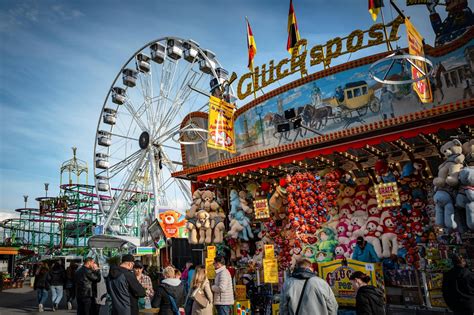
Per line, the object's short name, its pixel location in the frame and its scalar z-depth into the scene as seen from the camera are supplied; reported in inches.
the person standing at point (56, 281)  421.1
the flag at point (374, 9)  356.8
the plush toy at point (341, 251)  325.1
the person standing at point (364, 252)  302.5
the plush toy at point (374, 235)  301.6
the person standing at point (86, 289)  279.6
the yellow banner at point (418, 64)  268.7
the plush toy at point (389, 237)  293.9
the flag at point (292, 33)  458.0
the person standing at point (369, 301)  155.0
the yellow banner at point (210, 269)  342.6
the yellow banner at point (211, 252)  367.0
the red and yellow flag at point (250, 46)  484.7
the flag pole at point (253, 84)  438.4
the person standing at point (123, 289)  201.6
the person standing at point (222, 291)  234.8
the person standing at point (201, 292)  211.9
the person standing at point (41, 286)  421.9
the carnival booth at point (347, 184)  258.7
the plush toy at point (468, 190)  214.6
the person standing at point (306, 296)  144.0
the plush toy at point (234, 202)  391.2
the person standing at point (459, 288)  179.2
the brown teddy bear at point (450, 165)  229.9
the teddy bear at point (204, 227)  389.1
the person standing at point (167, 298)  210.1
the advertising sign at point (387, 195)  292.0
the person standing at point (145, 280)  249.8
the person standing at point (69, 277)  429.7
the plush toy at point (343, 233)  327.3
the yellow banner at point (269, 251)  299.0
